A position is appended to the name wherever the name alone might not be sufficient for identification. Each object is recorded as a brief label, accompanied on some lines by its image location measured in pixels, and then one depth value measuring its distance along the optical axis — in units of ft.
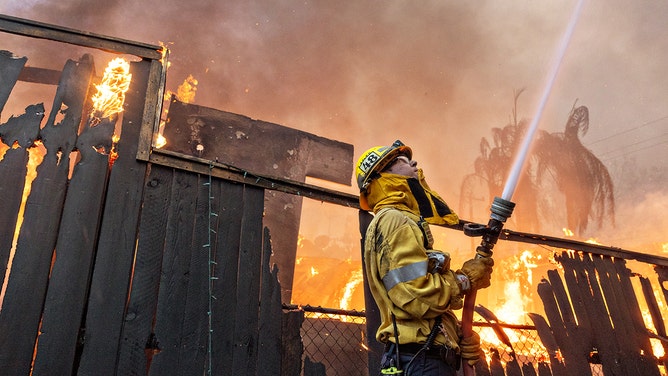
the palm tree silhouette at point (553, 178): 87.51
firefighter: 8.83
